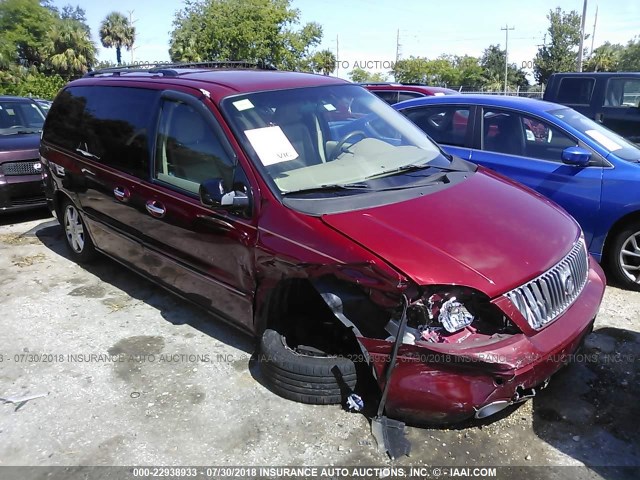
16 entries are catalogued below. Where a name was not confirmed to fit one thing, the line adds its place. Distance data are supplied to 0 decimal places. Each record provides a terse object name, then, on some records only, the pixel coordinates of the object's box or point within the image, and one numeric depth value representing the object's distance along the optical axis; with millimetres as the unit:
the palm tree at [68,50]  41812
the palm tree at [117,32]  58281
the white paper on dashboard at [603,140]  4883
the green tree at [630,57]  56500
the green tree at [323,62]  43138
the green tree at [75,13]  62875
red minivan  2564
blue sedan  4586
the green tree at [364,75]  67025
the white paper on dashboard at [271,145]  3271
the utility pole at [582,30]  30597
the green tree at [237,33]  34594
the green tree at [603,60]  53906
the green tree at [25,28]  42406
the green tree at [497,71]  63406
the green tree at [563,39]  52438
